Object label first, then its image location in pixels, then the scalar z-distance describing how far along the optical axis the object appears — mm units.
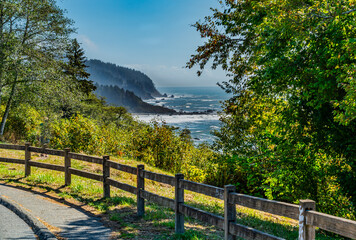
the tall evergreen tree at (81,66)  45156
